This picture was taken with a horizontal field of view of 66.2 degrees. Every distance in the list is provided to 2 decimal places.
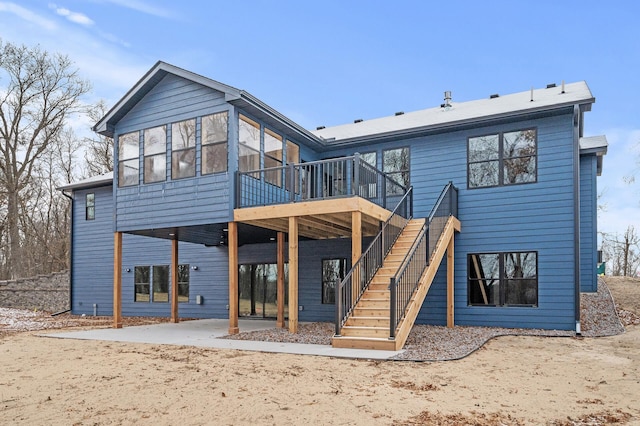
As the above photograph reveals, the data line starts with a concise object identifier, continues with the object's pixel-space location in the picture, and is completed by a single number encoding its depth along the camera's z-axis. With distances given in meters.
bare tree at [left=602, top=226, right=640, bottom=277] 29.83
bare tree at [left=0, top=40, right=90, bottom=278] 25.78
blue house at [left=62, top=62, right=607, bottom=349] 11.21
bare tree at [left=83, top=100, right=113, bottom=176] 30.00
